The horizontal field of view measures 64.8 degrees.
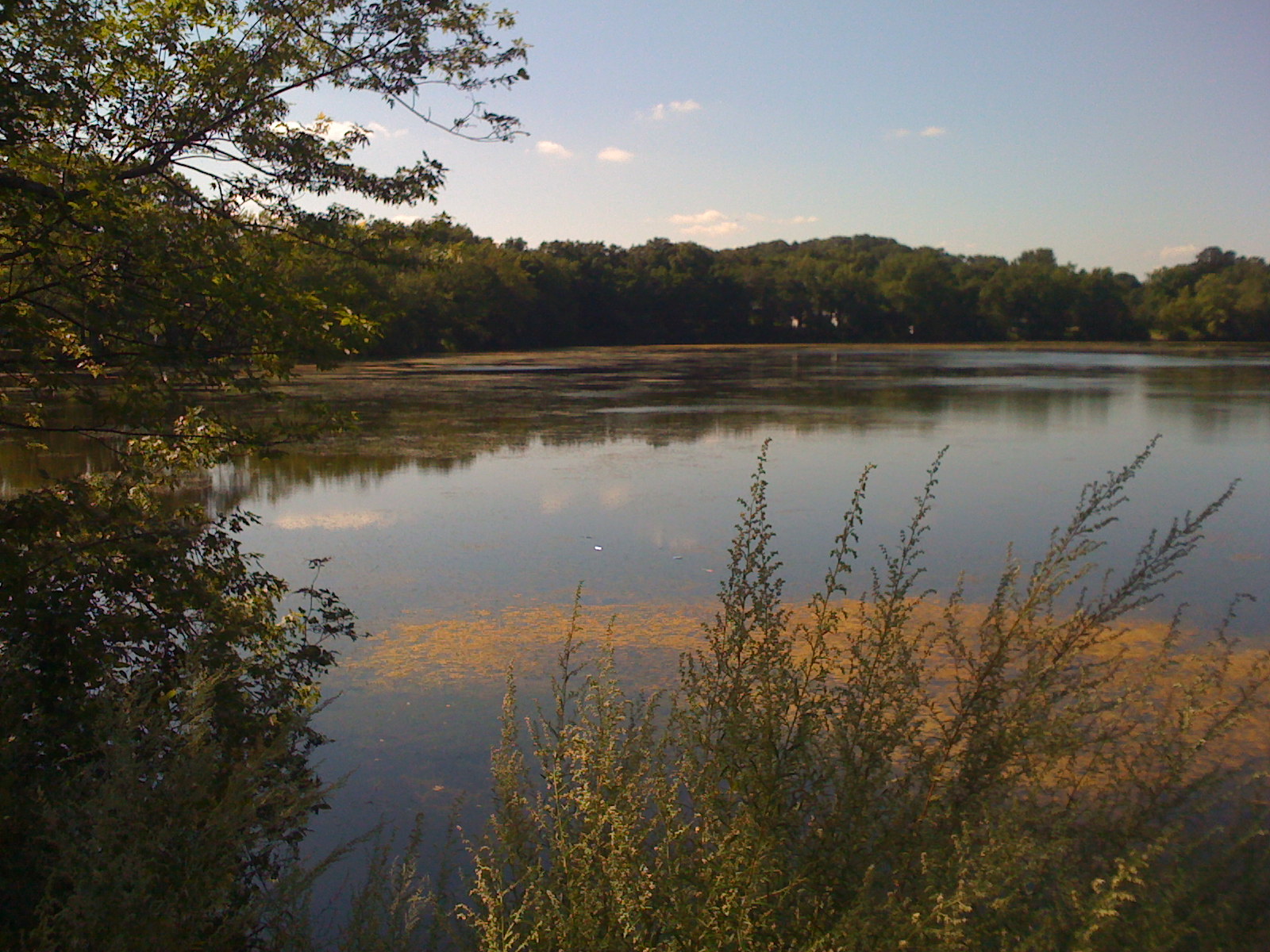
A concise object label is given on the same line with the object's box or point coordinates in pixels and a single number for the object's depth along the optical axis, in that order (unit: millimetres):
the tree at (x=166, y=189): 3955
